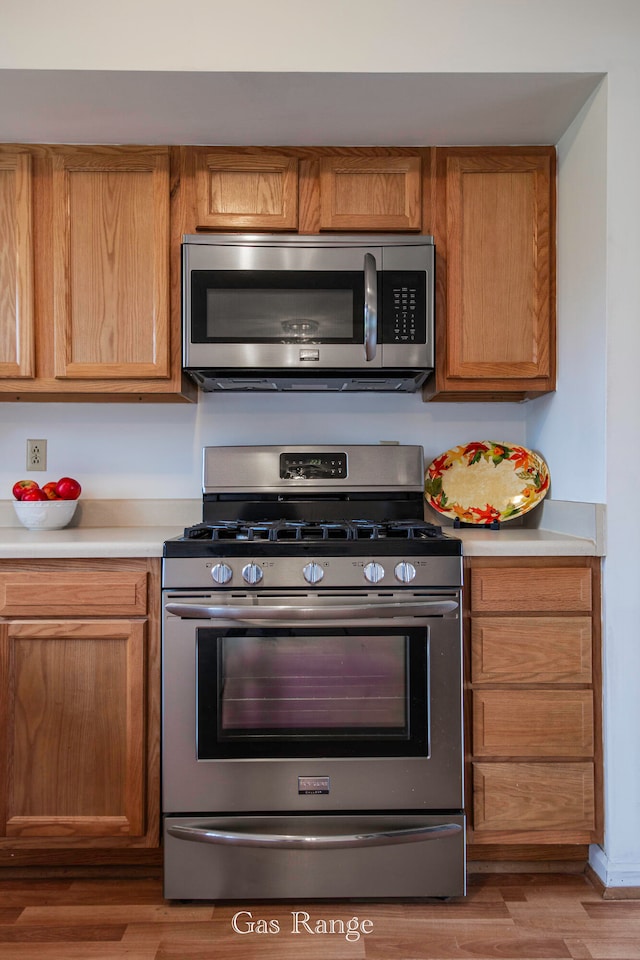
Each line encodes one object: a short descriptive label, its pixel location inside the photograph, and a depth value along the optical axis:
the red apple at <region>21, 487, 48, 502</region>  2.18
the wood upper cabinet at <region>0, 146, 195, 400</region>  2.11
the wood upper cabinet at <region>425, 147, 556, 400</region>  2.13
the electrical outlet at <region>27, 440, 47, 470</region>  2.38
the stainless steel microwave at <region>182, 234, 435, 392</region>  2.08
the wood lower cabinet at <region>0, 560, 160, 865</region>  1.79
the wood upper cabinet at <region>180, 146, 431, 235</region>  2.11
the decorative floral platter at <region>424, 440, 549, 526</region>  2.23
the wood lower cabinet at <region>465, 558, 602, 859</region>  1.80
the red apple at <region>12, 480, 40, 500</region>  2.19
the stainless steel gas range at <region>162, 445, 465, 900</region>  1.72
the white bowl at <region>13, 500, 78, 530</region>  2.16
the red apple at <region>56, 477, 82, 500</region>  2.22
